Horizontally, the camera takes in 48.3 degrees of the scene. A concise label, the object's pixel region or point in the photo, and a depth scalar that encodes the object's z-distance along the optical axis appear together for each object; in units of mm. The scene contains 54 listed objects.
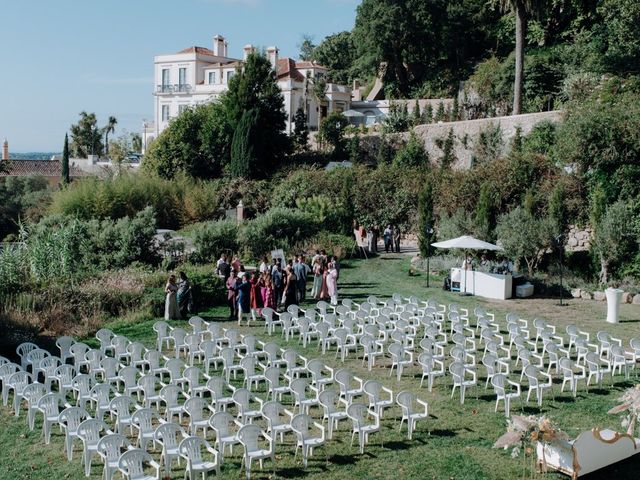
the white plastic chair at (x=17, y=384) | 12125
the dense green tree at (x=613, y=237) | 25594
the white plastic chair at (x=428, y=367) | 13867
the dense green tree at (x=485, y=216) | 28202
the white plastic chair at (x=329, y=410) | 11359
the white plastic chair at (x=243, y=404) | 11344
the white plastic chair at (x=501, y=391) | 12438
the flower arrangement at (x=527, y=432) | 9227
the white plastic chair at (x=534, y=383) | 13016
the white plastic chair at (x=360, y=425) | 10953
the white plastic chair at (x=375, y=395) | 11742
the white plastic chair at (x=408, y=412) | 11500
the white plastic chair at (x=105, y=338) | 15425
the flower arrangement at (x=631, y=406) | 10287
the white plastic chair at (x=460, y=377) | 13234
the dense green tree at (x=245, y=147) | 44812
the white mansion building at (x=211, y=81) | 60062
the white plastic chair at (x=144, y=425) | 10250
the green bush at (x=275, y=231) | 28984
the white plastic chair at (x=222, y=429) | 10266
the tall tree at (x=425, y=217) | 29688
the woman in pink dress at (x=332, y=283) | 22569
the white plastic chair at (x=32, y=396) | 11709
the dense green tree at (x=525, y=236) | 26031
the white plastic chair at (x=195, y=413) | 10898
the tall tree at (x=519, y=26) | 37875
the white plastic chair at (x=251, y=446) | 9805
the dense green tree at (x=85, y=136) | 97062
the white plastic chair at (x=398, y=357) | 14488
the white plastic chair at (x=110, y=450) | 9344
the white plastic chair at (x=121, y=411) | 10984
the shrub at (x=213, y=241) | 27859
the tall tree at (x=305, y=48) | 95650
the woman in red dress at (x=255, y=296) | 20047
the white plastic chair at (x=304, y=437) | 10328
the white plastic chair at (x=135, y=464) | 9031
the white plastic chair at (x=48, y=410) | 11188
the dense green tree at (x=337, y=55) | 72438
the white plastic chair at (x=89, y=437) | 9883
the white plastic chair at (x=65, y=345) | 14945
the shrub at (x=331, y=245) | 30094
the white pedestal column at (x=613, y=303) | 20312
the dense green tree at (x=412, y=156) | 41219
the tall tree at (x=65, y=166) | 52875
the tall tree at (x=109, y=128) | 102812
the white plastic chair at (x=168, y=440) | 9797
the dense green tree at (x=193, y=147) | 46875
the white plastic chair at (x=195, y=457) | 9430
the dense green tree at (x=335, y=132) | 46625
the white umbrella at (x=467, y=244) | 24375
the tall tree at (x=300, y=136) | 48750
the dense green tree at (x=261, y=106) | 45719
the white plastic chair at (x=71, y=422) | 10398
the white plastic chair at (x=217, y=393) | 12031
